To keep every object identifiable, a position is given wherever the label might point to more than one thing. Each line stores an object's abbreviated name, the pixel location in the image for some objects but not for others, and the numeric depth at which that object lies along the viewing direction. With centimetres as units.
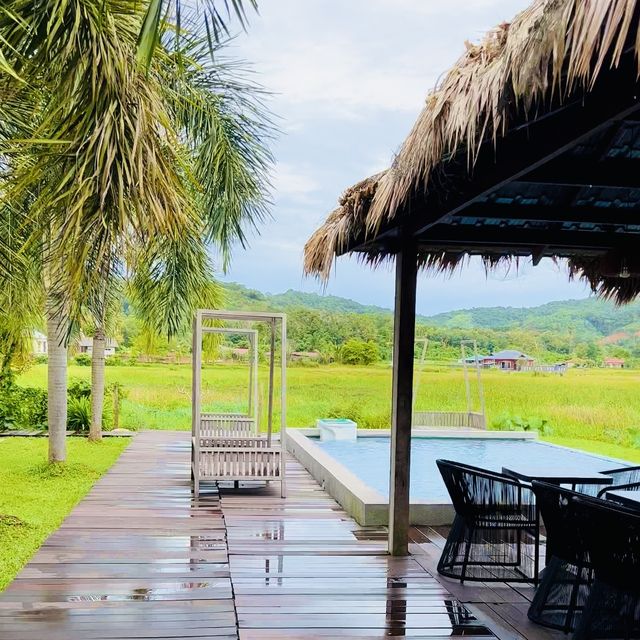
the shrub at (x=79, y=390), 1398
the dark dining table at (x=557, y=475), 503
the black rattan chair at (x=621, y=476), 575
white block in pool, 1323
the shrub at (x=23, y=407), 1352
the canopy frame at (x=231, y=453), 782
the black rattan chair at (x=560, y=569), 373
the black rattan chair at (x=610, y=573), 328
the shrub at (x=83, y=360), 1945
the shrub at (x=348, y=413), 1830
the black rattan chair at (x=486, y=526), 464
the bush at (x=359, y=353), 2325
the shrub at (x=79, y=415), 1353
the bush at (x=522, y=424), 1672
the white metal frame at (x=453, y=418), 1448
